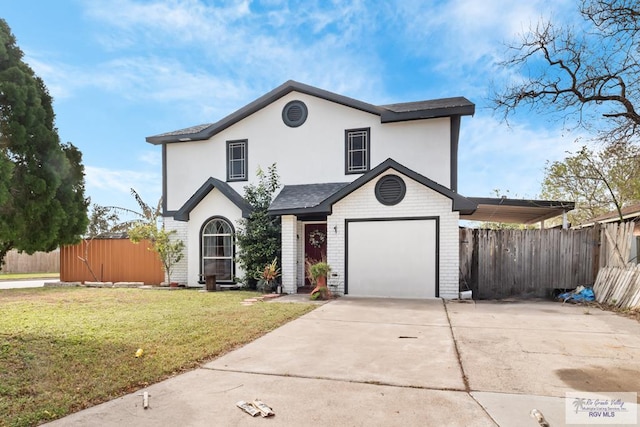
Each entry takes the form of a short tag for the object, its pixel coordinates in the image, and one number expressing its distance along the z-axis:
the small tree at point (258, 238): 12.37
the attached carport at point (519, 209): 11.72
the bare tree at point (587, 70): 9.71
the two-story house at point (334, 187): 10.77
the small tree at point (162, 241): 13.81
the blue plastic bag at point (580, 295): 10.19
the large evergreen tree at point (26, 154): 7.59
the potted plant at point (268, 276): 11.74
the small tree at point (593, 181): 11.84
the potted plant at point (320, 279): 10.45
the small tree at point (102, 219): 26.02
